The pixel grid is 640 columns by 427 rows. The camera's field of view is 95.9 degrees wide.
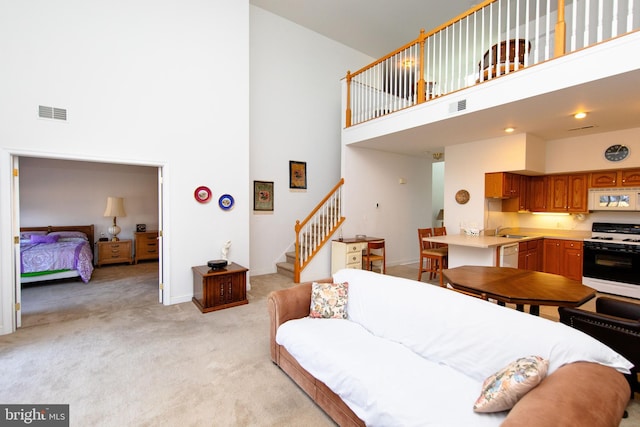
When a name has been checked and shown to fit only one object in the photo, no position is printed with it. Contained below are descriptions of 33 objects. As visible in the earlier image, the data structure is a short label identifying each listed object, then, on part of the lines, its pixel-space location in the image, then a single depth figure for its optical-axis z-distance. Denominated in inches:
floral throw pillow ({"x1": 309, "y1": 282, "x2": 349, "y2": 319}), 102.5
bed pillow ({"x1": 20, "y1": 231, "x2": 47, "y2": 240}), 225.4
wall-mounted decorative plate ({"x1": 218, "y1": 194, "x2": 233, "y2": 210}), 181.5
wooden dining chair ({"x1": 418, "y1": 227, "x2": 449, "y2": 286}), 201.3
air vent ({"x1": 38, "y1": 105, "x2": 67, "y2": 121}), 135.1
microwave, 185.3
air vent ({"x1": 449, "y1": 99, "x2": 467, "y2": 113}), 151.3
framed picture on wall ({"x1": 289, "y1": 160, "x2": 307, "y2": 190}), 251.3
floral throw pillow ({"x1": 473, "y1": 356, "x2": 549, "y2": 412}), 50.8
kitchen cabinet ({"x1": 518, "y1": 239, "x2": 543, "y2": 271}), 192.2
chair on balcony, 139.5
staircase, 218.6
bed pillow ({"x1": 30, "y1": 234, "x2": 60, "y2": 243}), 220.3
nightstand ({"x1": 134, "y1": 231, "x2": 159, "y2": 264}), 280.2
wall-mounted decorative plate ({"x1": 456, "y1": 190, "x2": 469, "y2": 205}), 217.2
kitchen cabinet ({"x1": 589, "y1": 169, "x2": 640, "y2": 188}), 184.7
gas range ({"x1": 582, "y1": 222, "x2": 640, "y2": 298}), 171.0
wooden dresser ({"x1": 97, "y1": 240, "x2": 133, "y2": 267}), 261.4
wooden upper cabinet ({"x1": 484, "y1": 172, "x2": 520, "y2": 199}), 197.9
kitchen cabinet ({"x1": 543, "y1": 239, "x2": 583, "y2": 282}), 196.2
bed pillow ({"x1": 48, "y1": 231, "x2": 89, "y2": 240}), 238.1
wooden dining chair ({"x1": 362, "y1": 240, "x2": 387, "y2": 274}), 215.0
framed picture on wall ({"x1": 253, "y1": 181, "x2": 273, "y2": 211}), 233.0
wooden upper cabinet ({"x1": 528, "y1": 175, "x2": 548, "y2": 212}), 223.6
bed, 194.2
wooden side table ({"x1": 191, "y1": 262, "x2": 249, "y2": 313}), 155.7
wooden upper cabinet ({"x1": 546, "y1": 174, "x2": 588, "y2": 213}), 205.5
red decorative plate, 172.9
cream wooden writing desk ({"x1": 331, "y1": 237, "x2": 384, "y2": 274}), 211.3
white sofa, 52.4
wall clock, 183.5
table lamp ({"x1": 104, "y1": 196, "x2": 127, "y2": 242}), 263.9
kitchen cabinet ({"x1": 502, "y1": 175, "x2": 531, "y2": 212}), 216.7
